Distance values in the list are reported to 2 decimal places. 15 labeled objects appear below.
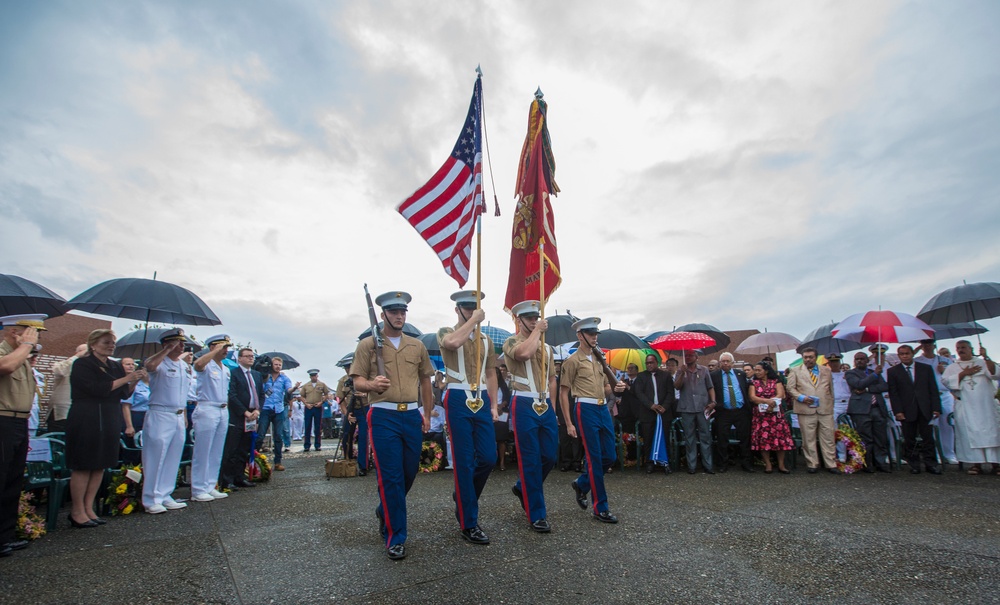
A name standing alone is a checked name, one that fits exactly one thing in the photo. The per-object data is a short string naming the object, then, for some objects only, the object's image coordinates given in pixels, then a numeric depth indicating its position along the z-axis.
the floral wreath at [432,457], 10.47
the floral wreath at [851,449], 9.34
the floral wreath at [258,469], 9.15
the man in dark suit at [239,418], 8.52
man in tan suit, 9.65
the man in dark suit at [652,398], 10.15
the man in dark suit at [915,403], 9.42
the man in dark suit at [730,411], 10.17
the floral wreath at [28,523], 5.05
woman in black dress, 5.66
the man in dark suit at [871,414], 9.63
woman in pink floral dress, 9.64
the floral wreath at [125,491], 6.39
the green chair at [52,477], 5.70
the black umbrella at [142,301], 6.99
